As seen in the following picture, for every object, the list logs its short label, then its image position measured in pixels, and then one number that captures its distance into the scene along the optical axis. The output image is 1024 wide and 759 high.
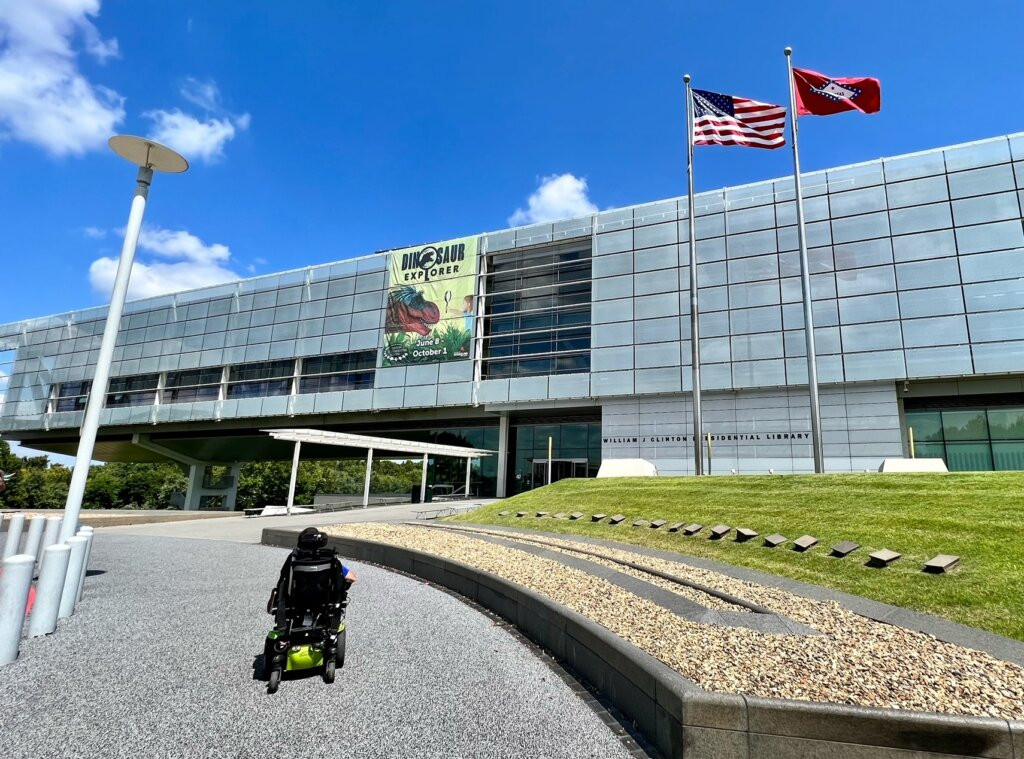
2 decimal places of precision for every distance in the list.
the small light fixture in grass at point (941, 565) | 7.36
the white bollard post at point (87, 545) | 7.71
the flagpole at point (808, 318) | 18.23
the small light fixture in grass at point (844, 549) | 8.81
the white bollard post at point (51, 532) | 8.91
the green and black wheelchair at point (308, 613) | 4.80
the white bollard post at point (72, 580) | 6.94
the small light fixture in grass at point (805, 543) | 9.61
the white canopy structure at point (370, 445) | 26.56
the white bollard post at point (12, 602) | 5.14
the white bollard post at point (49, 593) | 6.09
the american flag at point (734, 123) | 19.70
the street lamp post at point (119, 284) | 8.47
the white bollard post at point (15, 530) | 7.64
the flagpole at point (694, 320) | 20.56
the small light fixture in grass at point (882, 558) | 8.02
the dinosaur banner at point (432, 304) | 40.56
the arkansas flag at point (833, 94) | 17.50
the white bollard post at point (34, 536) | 8.47
